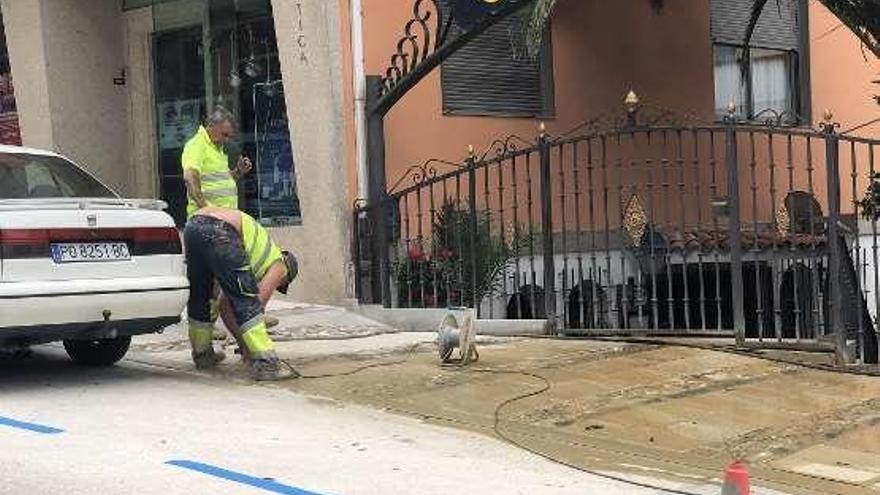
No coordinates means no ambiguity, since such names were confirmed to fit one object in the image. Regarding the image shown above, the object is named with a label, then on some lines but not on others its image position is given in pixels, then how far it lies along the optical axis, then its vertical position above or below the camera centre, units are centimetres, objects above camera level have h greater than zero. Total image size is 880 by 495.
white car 708 -15
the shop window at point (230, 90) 1216 +166
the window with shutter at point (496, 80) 1289 +170
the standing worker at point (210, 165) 835 +52
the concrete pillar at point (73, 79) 1352 +198
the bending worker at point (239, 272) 784 -28
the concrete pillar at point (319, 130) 1118 +99
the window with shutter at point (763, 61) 1683 +235
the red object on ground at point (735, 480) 413 -100
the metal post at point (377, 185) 1097 +42
